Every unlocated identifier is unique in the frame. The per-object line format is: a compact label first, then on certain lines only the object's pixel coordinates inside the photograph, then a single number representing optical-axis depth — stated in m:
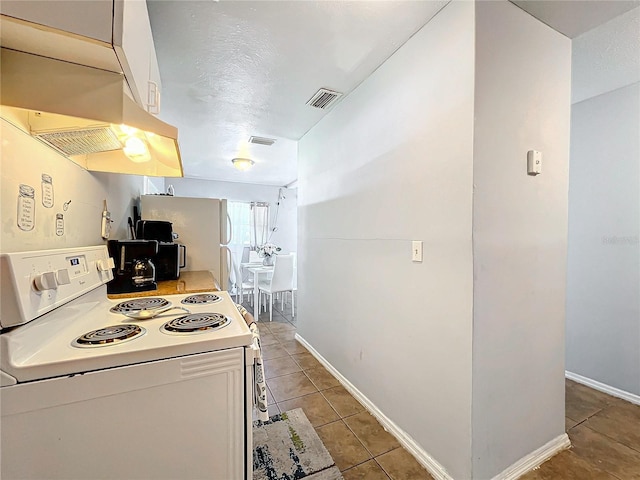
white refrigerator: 2.55
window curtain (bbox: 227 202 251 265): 5.98
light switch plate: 1.56
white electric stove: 0.67
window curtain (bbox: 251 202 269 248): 6.14
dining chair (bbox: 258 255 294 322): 4.25
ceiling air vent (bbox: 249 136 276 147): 3.38
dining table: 4.25
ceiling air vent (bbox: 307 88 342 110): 2.26
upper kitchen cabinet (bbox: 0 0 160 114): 0.63
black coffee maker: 1.57
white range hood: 0.72
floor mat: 1.47
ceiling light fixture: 3.77
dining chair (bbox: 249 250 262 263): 6.02
